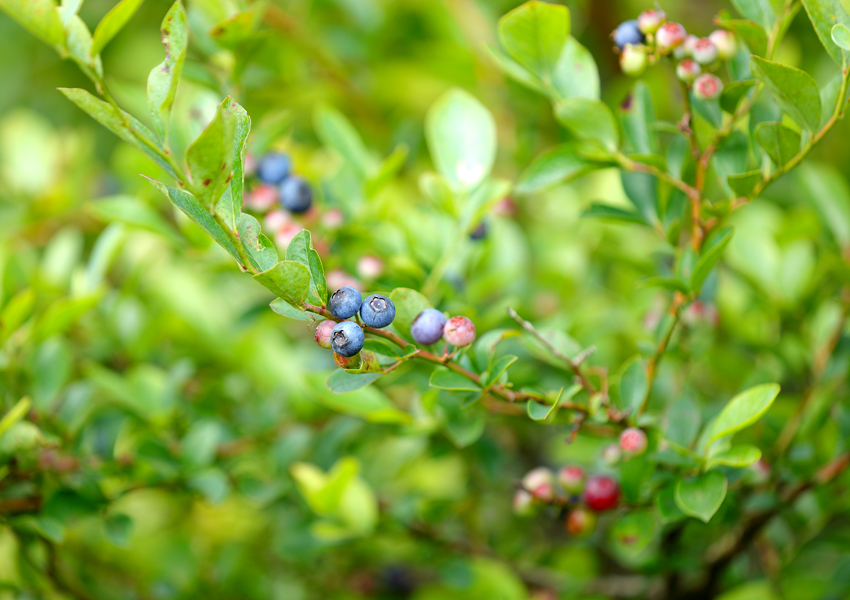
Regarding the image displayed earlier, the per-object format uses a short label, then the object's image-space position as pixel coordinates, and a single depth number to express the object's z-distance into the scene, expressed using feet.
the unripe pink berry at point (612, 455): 2.17
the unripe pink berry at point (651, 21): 2.06
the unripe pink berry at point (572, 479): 2.21
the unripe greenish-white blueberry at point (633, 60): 2.07
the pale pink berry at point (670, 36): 2.04
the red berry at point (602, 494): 2.20
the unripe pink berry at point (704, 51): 2.04
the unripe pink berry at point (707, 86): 2.05
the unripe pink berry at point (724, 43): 2.05
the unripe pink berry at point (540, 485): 2.20
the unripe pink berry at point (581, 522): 2.26
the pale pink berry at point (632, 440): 2.08
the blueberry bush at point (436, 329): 2.01
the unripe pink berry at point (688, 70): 2.04
